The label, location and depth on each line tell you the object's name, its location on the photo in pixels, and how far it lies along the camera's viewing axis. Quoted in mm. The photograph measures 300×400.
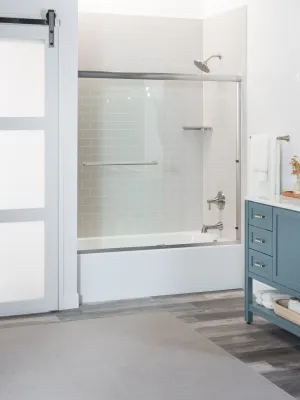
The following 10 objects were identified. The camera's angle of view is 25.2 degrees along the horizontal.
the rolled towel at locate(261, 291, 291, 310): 3895
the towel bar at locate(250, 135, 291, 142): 4320
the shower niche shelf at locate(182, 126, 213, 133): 5395
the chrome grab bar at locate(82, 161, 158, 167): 5055
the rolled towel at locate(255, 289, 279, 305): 3986
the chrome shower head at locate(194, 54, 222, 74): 5371
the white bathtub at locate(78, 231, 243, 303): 4566
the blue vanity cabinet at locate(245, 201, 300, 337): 3590
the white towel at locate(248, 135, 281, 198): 4344
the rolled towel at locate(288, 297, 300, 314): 3600
